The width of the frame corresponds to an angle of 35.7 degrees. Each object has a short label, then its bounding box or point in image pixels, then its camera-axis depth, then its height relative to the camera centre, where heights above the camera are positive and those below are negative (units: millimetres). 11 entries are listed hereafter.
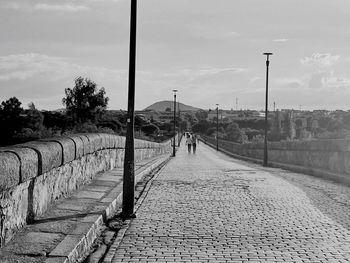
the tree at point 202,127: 188425 -1793
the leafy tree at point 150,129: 133125 -2170
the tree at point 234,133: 107375 -2340
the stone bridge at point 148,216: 6426 -1616
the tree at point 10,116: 79600 +20
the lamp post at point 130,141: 9456 -369
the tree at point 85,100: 94188 +3162
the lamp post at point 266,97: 31688 +1667
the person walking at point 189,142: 56094 -2192
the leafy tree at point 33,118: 81875 -160
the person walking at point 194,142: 55878 -2162
